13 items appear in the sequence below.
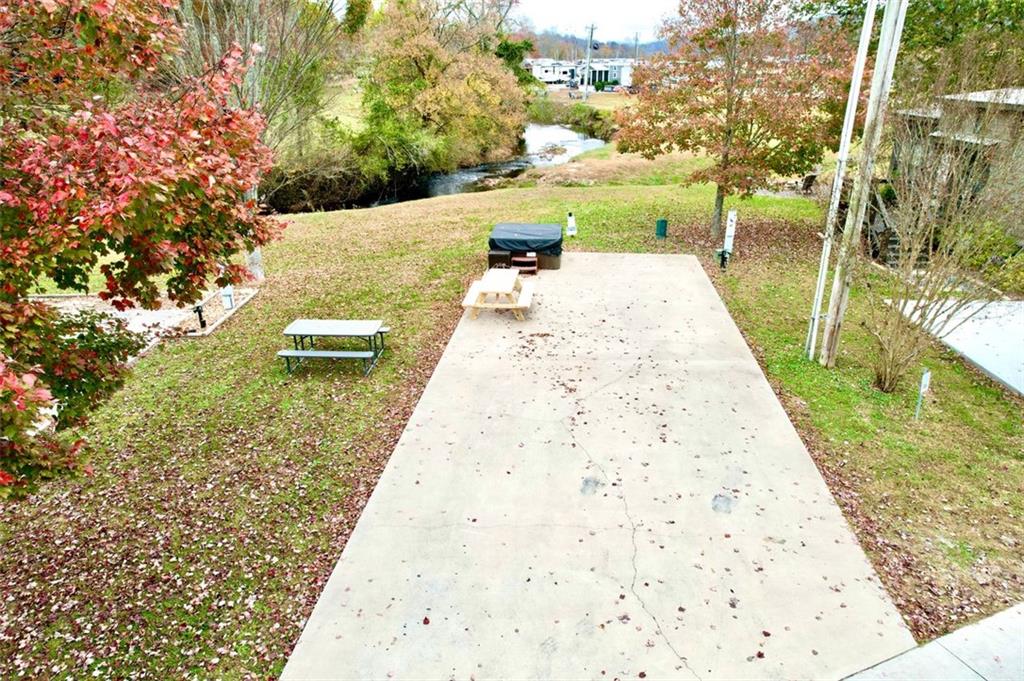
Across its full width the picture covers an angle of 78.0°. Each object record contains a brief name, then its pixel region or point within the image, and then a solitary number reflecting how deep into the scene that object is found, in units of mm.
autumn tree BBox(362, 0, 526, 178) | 29672
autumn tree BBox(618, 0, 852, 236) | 14117
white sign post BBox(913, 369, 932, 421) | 7939
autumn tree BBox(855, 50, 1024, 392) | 8117
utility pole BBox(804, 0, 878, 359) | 8180
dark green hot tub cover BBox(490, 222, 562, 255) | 14102
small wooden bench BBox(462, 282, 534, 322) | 11656
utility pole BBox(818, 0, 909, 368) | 7844
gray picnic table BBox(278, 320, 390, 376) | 9719
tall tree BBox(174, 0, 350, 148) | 12164
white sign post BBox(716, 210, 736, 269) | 14312
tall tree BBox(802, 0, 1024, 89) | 13586
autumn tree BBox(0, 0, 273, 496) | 3760
